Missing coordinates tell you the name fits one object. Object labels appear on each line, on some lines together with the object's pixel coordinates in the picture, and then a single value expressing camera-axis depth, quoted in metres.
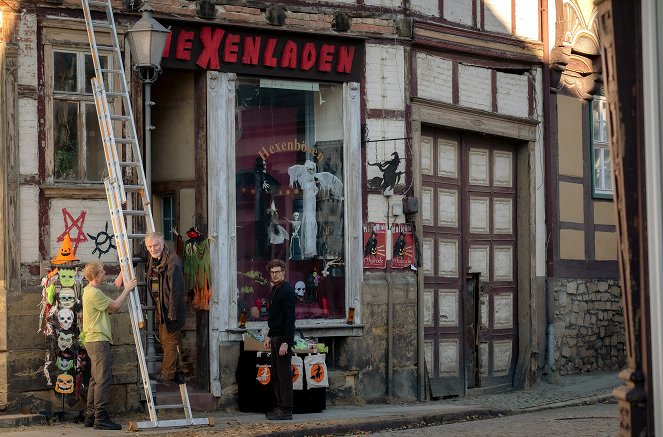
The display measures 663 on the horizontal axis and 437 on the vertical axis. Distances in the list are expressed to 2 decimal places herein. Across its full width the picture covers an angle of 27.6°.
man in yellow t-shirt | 13.51
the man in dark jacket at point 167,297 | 13.86
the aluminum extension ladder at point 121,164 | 13.41
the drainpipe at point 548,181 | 20.30
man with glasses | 14.81
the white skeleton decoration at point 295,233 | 16.84
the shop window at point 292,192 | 16.41
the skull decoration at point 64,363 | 14.07
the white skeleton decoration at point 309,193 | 16.92
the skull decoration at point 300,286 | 16.97
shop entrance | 16.02
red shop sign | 15.79
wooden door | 18.50
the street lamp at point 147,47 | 13.88
